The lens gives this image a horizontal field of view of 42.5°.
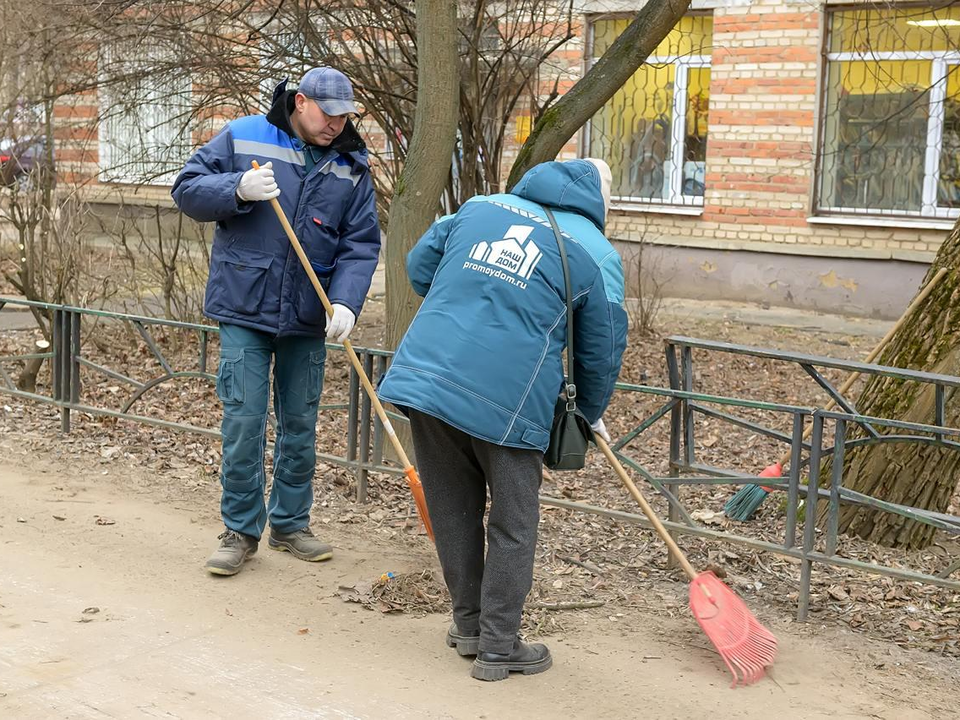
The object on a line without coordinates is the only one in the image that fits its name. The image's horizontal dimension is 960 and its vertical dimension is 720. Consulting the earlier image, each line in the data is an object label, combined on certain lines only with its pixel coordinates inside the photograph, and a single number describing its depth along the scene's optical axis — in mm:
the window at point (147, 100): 8062
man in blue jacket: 4426
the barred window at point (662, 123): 13109
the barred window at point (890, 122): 12023
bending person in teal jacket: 3518
